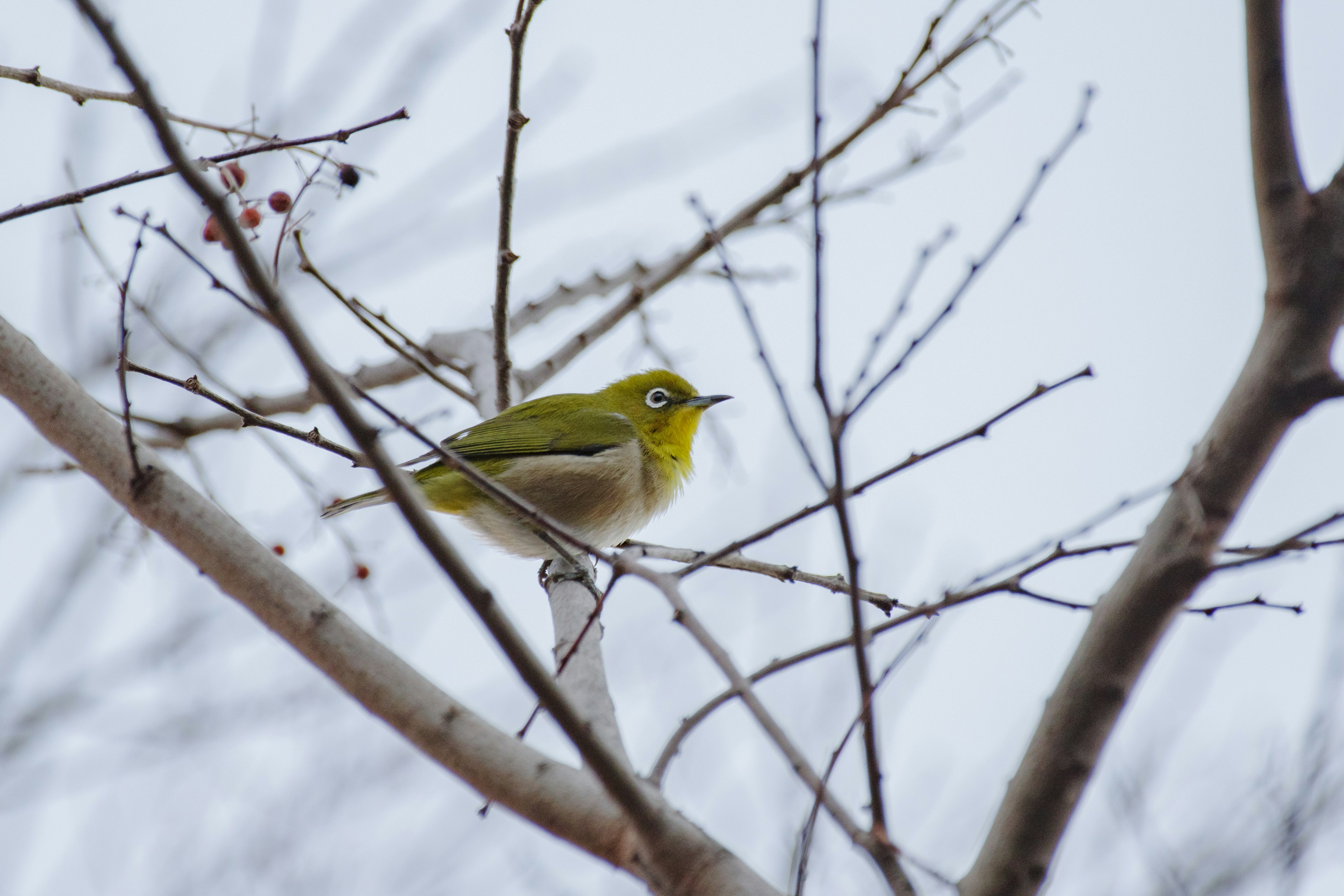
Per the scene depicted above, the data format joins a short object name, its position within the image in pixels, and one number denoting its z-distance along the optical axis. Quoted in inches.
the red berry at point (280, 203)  331.9
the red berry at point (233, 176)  292.0
